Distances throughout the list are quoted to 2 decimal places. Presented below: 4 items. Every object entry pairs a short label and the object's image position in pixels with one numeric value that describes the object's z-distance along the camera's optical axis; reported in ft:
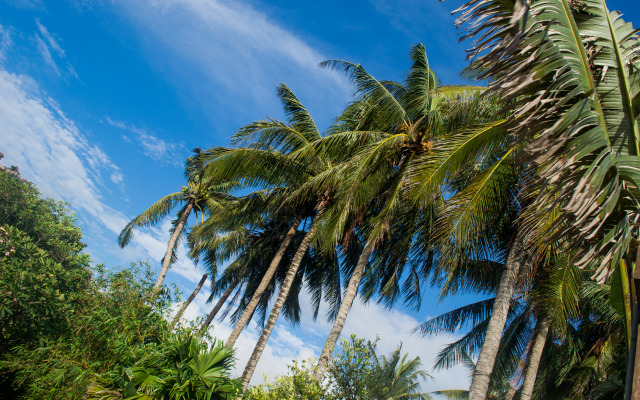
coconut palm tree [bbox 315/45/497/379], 33.35
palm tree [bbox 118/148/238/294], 70.30
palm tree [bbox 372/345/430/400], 82.55
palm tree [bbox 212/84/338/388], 38.83
